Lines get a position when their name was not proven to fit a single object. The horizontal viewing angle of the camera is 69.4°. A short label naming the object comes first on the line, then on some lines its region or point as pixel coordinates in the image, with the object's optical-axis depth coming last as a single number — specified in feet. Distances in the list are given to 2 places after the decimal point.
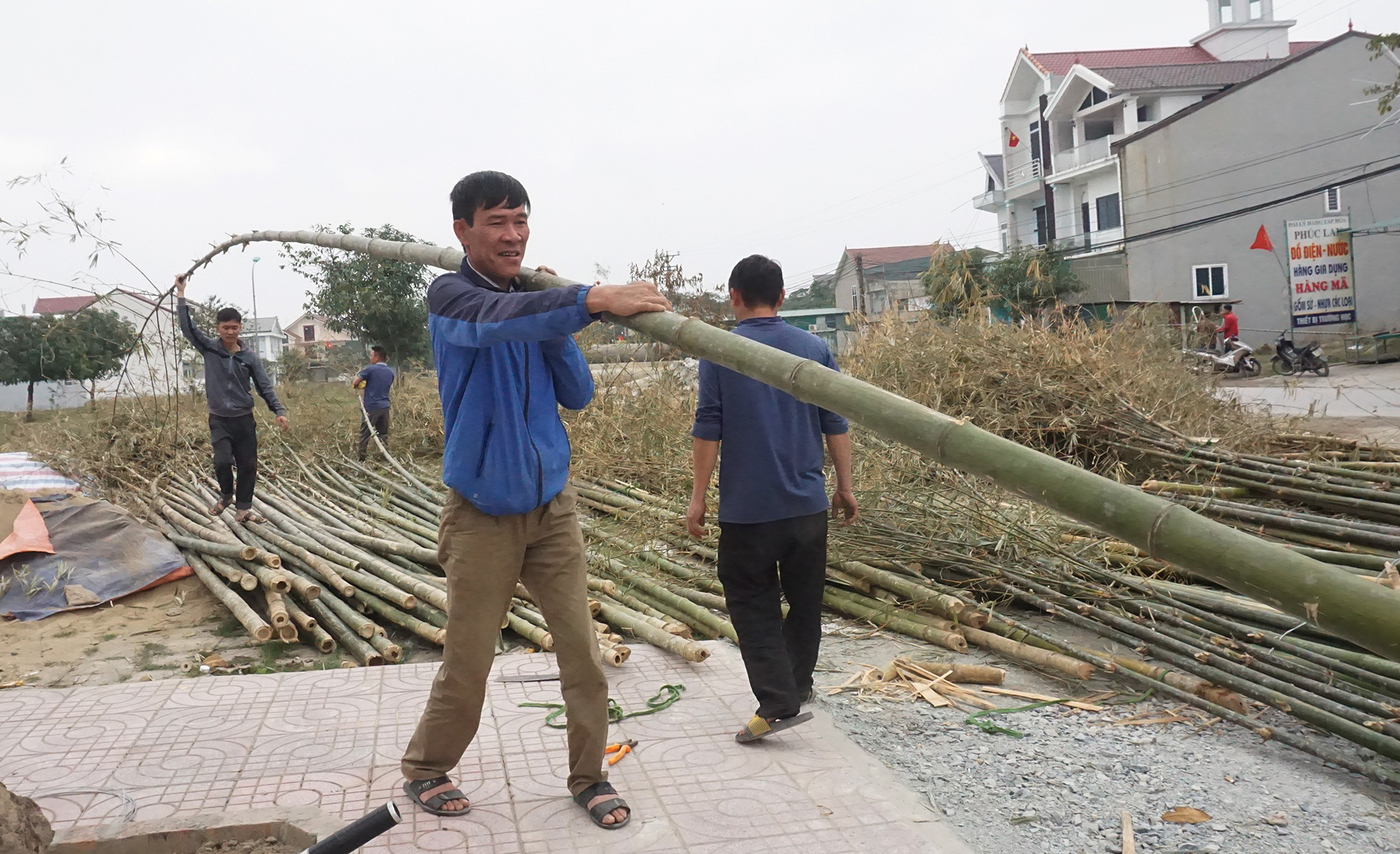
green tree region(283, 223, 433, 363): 56.59
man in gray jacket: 23.49
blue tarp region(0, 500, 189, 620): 18.44
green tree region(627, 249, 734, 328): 43.73
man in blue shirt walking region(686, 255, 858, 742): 11.07
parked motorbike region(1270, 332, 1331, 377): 60.08
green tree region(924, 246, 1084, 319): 30.12
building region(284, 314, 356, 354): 217.15
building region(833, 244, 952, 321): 76.06
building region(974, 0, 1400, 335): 85.51
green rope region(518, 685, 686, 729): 11.62
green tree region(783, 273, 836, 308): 177.37
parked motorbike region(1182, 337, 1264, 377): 60.80
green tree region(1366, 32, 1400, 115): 47.03
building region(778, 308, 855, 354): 82.62
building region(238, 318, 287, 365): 173.30
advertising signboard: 69.72
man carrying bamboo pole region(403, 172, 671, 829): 8.78
